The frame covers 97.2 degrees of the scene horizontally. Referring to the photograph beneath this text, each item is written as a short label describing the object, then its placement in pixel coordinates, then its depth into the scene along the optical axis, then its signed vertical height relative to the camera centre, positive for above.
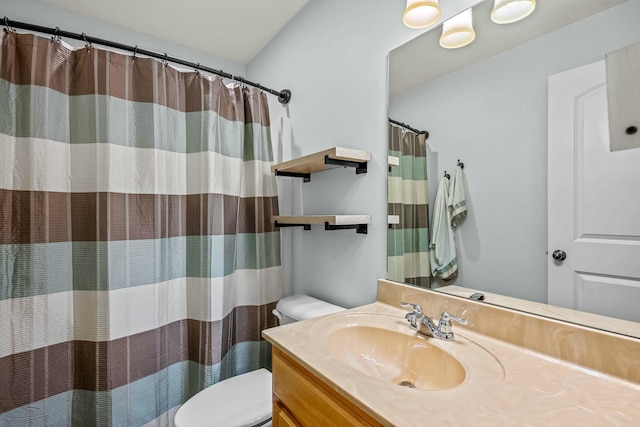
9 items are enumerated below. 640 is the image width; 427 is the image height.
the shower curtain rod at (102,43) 1.11 +0.76
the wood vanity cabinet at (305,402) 0.65 -0.49
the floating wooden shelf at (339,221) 1.20 -0.03
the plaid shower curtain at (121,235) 1.13 -0.10
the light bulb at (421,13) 1.01 +0.74
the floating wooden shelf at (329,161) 1.18 +0.24
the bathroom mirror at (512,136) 0.73 +0.25
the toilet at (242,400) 1.13 -0.82
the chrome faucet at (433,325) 0.90 -0.37
